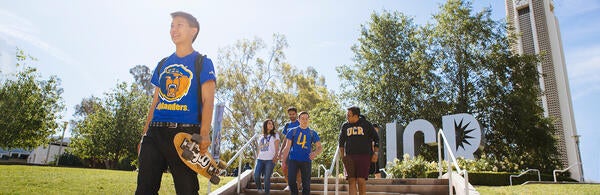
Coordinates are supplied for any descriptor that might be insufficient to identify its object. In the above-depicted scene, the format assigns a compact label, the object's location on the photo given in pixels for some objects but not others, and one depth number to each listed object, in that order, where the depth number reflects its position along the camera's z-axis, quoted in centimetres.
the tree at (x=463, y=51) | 2630
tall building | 4644
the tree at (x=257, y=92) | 3084
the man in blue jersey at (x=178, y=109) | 273
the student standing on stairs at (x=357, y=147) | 621
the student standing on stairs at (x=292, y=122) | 792
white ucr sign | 1778
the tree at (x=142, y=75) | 4756
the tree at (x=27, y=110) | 2297
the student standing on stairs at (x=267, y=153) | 756
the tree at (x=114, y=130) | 2959
